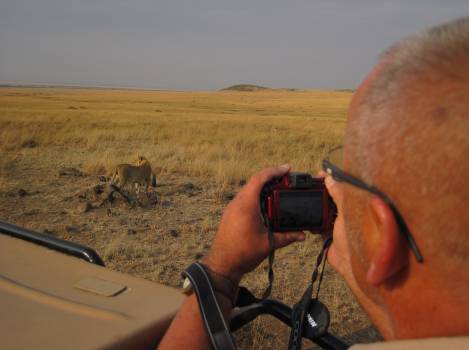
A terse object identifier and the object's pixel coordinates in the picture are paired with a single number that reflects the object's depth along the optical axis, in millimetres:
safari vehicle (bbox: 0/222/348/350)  1290
